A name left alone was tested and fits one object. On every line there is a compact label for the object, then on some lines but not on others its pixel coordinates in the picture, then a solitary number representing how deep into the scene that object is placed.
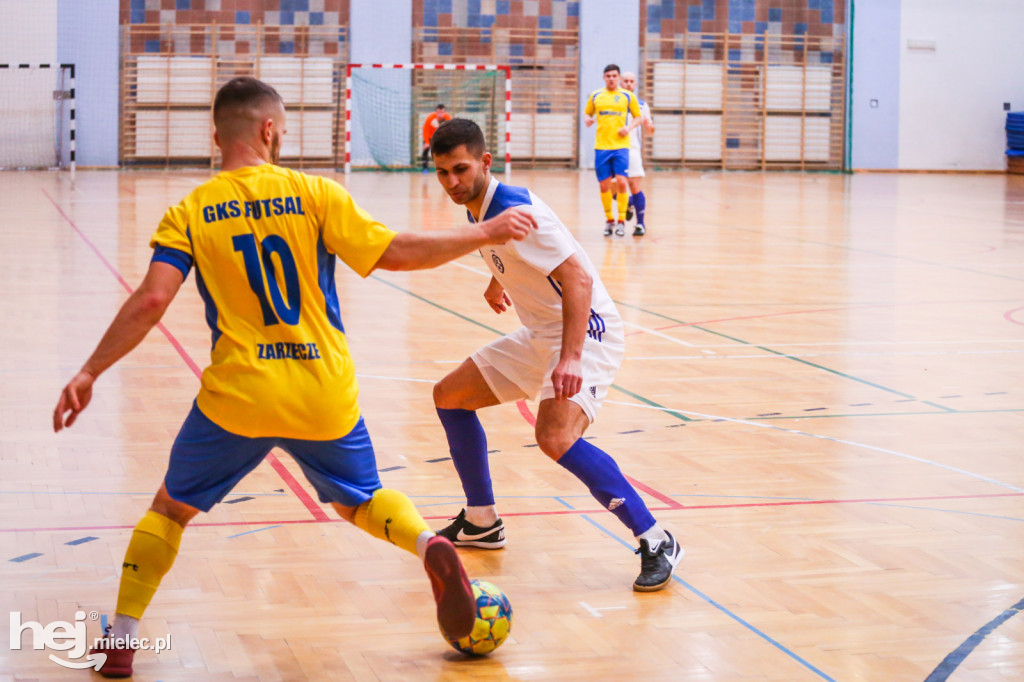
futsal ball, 3.33
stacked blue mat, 29.62
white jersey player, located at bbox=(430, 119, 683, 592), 3.90
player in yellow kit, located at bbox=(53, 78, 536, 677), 3.09
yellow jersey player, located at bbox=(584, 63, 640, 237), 14.88
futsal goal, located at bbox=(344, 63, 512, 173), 27.73
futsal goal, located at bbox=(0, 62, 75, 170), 25.70
